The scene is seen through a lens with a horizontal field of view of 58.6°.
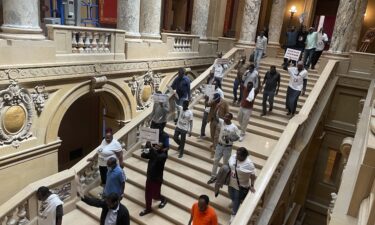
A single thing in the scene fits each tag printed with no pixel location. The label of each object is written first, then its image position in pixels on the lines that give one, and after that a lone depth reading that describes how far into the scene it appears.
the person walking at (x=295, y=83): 9.67
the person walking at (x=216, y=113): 7.96
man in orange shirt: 5.52
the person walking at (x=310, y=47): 12.45
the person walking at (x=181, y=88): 9.73
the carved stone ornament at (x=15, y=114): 8.01
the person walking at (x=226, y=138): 7.05
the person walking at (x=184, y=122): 8.35
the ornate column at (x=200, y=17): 15.97
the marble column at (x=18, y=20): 8.30
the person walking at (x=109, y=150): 7.40
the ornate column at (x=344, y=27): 11.98
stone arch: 9.34
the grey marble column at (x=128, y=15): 11.82
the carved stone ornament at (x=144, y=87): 12.06
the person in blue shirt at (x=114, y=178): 6.35
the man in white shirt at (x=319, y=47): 12.76
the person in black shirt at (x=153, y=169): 6.89
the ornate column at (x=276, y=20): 15.65
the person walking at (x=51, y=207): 5.66
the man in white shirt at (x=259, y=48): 12.92
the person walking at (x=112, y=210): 5.15
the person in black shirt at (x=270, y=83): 9.73
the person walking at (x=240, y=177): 6.20
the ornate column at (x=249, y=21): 14.49
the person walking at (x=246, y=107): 8.52
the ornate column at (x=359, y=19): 12.59
